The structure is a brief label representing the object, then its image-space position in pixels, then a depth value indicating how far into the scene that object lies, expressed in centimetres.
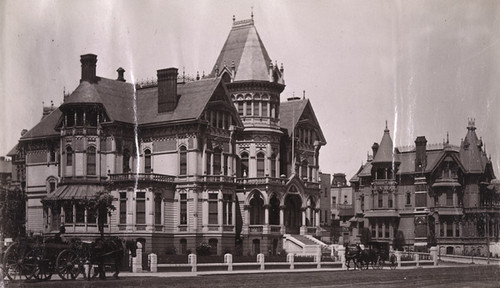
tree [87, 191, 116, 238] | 5178
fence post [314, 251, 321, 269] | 4925
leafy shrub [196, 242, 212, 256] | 5734
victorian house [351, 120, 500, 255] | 8175
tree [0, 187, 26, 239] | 4824
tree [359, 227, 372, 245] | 8383
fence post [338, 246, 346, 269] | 5276
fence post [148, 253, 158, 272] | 4062
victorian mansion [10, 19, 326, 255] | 5706
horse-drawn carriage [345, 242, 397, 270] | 4691
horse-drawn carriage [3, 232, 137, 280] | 2970
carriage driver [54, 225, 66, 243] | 3152
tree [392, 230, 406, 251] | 8062
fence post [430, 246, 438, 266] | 5894
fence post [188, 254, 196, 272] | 4234
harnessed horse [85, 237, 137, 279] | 3191
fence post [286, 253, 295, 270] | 4768
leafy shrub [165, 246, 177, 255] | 5682
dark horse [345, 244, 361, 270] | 4639
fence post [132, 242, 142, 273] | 4019
